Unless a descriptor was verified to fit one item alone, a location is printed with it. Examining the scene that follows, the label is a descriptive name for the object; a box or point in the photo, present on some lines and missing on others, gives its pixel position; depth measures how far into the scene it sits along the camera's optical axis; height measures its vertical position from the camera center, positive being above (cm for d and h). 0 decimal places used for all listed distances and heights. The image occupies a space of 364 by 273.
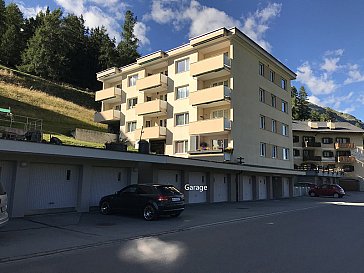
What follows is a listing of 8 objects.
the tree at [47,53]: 6625 +2680
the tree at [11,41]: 7112 +3098
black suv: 1484 -67
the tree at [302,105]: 9508 +2445
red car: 3944 -8
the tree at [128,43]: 6994 +3109
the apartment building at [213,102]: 3128 +909
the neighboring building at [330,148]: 6475 +844
